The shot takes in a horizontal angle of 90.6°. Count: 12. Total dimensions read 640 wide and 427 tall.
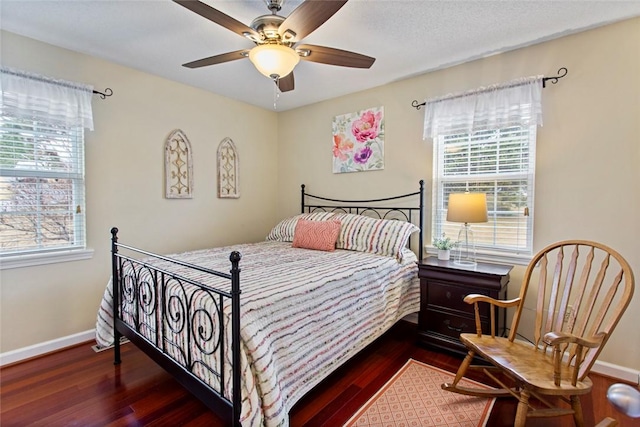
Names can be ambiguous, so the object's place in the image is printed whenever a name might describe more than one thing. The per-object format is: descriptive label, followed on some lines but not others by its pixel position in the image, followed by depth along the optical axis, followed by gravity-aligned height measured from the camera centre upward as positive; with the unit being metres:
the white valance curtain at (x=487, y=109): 2.43 +0.78
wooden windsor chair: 1.47 -0.79
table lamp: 2.39 -0.05
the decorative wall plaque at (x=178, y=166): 3.22 +0.35
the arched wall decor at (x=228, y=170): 3.70 +0.37
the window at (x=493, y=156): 2.52 +0.40
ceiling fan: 1.52 +0.92
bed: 1.46 -0.65
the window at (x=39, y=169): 2.34 +0.24
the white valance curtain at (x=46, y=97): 2.29 +0.78
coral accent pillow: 3.05 -0.34
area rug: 1.79 -1.24
